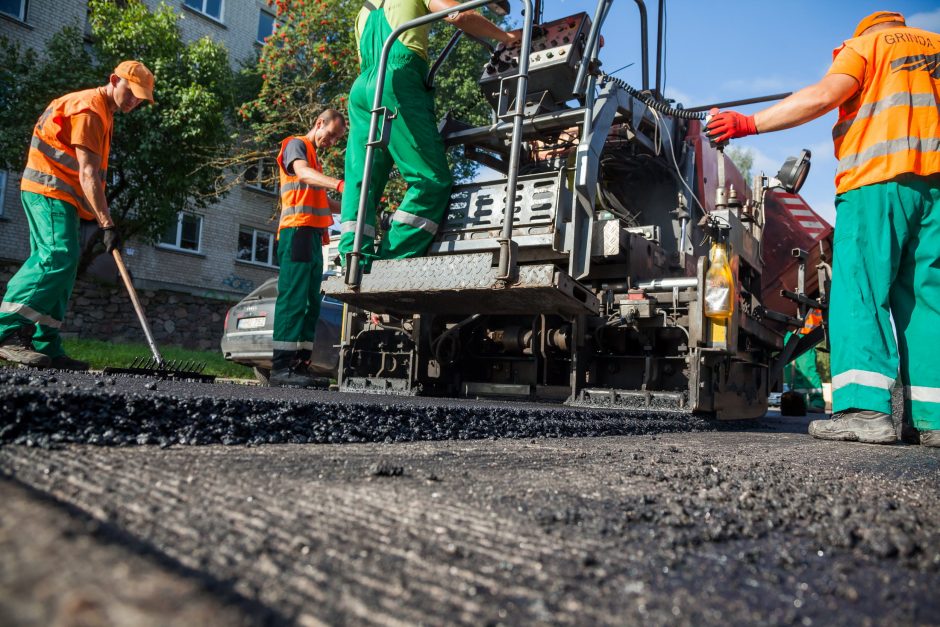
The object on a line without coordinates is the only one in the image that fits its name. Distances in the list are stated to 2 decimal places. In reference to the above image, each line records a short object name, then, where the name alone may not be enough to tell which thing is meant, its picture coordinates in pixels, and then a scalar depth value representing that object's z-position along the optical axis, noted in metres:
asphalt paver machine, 3.88
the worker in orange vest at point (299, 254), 5.19
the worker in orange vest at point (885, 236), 3.15
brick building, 15.93
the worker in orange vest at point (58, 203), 4.16
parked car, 7.20
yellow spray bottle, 3.98
